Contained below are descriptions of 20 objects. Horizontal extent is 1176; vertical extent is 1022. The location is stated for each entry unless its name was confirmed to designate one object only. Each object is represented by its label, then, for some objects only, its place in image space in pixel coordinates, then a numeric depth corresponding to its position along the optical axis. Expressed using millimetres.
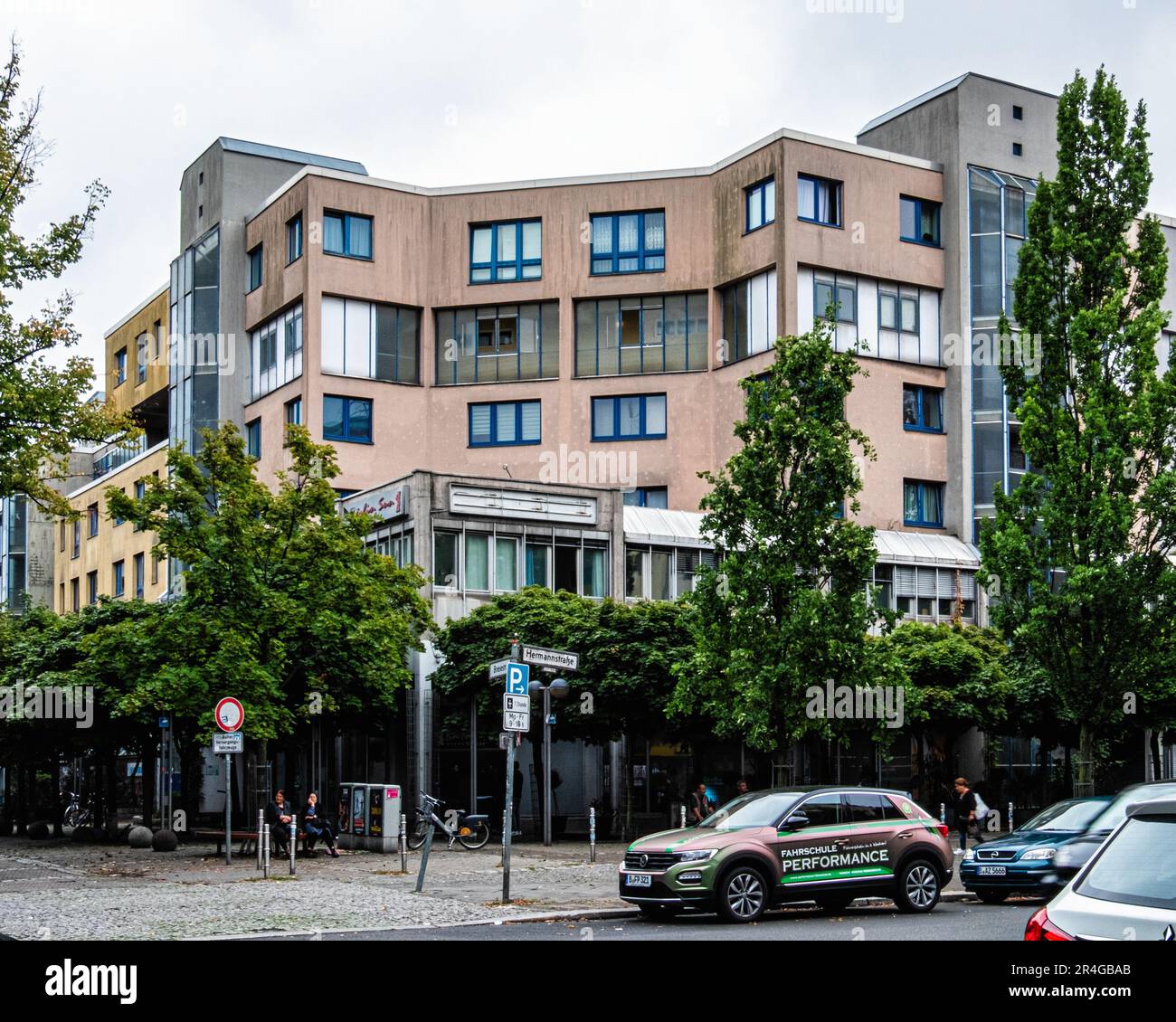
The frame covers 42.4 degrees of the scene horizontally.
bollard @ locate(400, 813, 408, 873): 24694
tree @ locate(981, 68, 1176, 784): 28312
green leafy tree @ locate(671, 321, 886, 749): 25219
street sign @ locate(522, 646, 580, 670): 20047
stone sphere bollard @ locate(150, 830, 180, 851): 31688
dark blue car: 18719
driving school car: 16250
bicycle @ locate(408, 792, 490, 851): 31781
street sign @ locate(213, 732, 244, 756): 26062
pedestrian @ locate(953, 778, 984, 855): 28078
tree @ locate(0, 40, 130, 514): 23688
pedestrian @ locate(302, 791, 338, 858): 28500
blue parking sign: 19578
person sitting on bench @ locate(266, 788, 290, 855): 27359
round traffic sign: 24906
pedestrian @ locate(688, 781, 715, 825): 32031
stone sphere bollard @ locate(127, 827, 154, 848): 33281
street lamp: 26812
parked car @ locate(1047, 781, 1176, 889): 17750
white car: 5879
